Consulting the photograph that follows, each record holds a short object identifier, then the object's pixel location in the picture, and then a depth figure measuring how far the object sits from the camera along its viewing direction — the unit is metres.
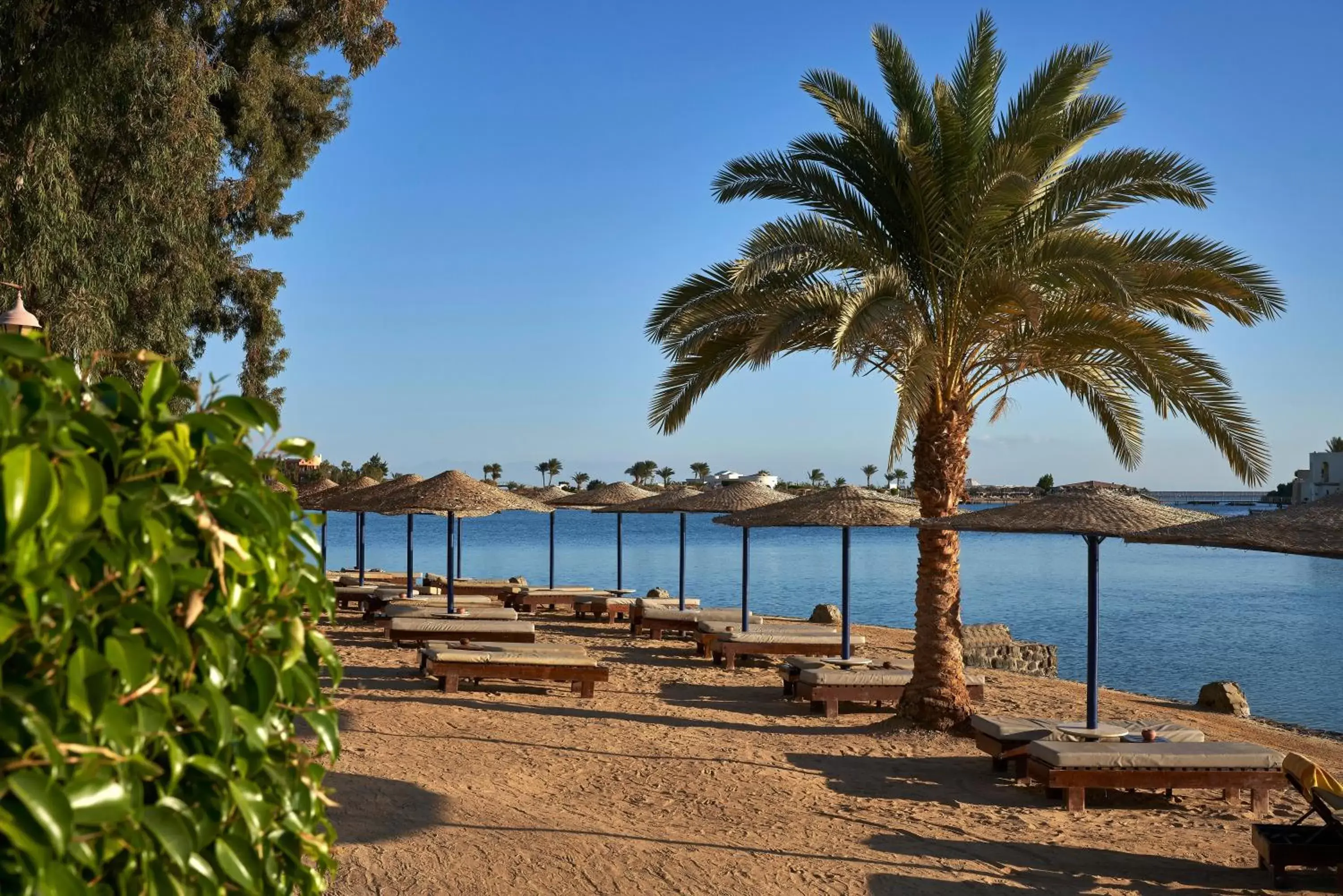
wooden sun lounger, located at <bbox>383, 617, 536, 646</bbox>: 14.30
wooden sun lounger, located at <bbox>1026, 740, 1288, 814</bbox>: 8.17
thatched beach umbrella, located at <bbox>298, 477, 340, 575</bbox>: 23.25
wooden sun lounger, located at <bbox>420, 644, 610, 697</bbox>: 11.98
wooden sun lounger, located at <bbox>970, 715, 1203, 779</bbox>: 8.93
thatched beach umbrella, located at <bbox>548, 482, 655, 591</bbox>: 21.06
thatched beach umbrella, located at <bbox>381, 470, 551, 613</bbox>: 15.57
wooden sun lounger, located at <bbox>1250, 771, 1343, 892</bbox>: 6.41
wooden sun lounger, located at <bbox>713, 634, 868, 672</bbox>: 14.78
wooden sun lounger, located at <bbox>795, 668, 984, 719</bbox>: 11.64
